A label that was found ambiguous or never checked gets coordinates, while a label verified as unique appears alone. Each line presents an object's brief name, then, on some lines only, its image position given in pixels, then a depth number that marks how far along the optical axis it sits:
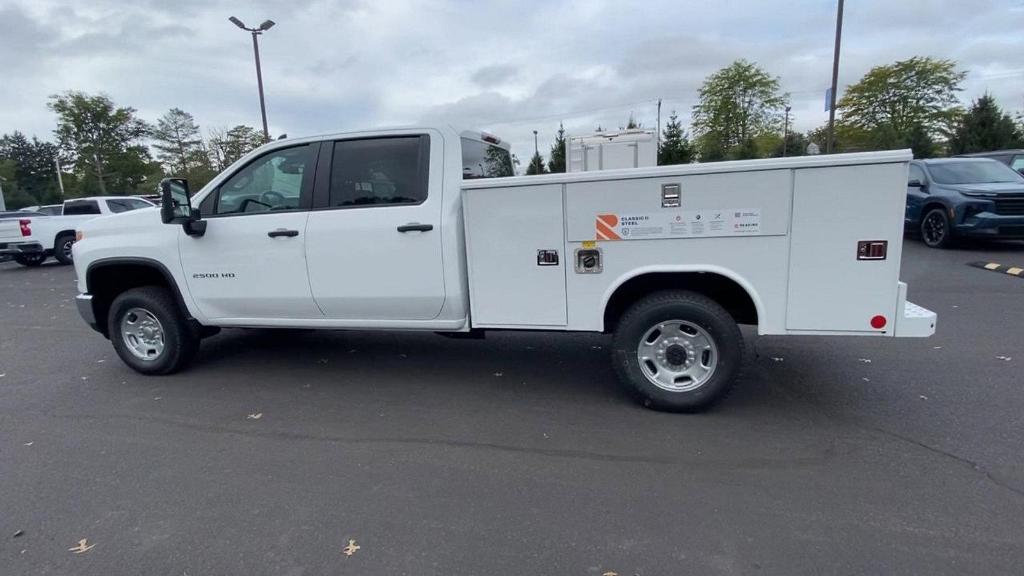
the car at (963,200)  10.12
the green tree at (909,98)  42.69
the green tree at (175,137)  55.78
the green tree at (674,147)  25.42
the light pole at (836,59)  19.70
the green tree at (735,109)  45.28
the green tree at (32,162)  69.19
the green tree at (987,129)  27.75
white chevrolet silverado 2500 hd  3.49
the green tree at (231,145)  37.56
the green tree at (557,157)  21.45
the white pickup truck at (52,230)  14.47
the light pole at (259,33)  20.02
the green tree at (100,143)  54.84
